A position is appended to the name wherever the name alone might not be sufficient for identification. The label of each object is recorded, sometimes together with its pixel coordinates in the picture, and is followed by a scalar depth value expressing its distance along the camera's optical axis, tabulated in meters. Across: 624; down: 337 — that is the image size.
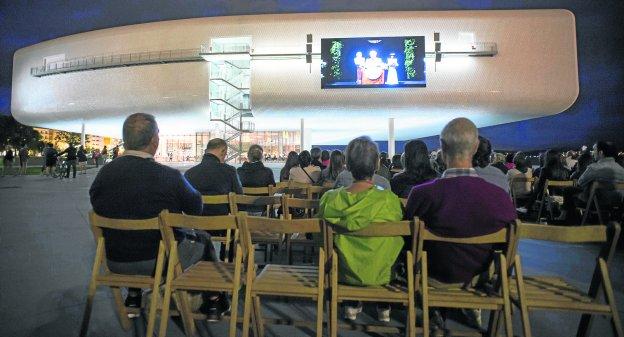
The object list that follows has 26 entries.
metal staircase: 25.86
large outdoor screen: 23.38
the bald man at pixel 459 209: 2.36
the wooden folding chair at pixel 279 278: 2.32
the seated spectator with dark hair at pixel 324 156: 9.51
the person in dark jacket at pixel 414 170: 4.11
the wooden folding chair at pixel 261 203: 3.81
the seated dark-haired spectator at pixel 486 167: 4.04
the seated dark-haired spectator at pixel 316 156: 8.09
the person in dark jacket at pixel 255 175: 5.82
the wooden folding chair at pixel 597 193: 5.91
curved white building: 24.50
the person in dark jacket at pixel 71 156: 20.80
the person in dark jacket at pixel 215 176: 4.44
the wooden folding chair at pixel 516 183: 7.48
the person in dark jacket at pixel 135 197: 2.85
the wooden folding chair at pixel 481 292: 2.25
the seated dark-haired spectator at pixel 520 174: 7.96
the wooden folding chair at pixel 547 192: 6.63
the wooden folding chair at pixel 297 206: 3.71
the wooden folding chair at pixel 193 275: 2.46
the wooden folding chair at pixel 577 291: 2.12
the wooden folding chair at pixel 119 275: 2.58
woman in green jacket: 2.39
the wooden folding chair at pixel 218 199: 3.88
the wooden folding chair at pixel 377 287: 2.27
